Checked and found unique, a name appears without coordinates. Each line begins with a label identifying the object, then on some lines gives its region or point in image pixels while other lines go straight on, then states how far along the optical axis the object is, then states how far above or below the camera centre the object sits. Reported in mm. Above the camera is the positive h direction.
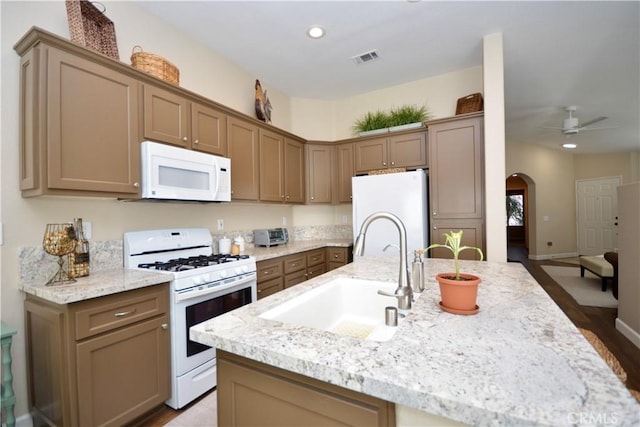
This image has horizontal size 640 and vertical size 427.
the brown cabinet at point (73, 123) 1572 +552
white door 7242 -196
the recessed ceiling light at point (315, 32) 2725 +1715
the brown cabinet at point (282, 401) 651 -459
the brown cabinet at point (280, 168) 3208 +535
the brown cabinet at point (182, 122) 2092 +738
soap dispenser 1240 -281
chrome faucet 1009 -173
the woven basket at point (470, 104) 3113 +1154
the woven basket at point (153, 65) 2125 +1118
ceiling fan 4629 +1320
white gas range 1860 -504
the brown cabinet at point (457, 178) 2930 +329
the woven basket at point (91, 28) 1788 +1241
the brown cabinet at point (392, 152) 3381 +721
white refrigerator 2977 +69
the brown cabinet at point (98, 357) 1448 -765
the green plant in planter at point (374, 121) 3767 +1180
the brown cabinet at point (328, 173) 3947 +524
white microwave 2006 +311
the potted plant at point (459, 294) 962 -281
